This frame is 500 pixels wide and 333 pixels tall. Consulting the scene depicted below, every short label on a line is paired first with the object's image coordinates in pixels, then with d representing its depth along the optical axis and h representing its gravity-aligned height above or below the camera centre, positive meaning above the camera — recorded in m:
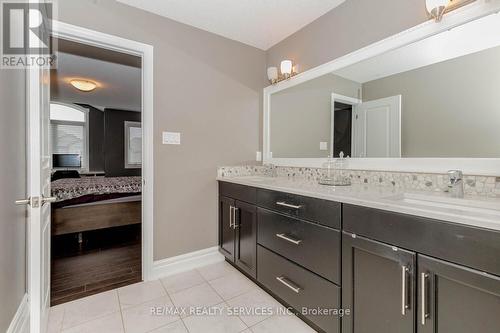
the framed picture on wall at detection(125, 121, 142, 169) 6.21 +0.53
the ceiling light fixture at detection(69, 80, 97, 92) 3.68 +1.31
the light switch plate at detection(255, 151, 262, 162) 2.81 +0.11
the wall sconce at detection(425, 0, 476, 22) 1.33 +0.93
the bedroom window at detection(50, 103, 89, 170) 5.65 +0.86
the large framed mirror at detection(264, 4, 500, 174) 1.27 +0.45
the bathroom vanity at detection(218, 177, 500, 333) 0.84 -0.45
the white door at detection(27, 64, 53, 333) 1.00 -0.12
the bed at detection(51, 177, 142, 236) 2.77 -0.53
